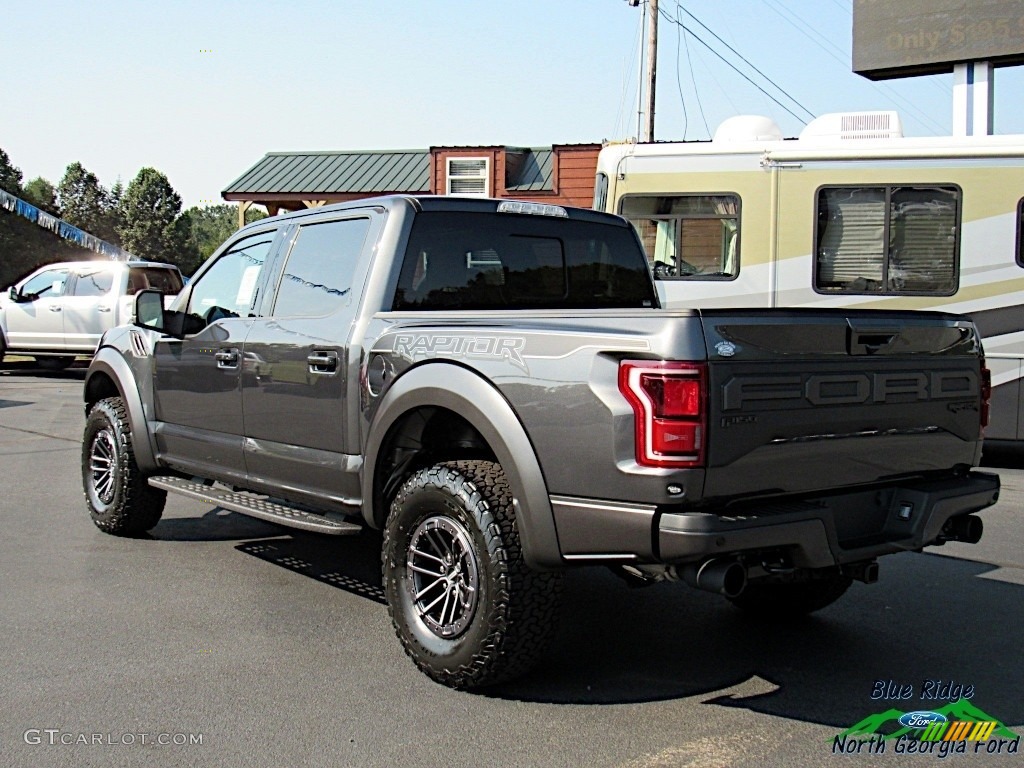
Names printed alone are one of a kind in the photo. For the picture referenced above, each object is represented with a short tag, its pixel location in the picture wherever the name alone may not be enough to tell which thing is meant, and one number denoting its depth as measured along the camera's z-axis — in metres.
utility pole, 22.83
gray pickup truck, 3.52
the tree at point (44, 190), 73.79
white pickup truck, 18.09
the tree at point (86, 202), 80.56
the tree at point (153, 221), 81.94
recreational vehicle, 9.96
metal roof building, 25.50
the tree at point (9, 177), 53.81
